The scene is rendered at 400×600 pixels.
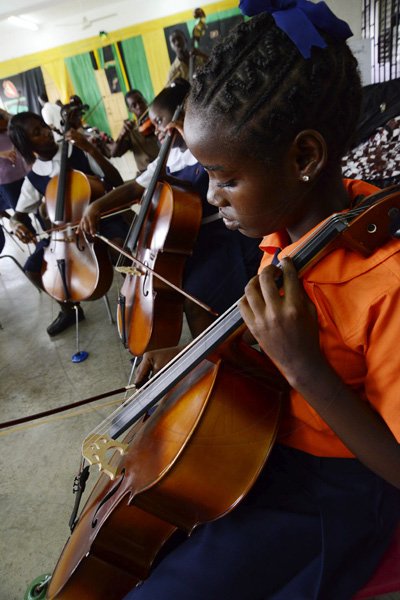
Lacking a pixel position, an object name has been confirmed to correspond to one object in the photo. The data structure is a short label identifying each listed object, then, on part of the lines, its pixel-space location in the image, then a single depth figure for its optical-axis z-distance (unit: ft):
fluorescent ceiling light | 22.45
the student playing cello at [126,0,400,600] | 1.73
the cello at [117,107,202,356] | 5.04
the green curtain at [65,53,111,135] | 24.24
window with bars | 10.04
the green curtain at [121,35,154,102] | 23.31
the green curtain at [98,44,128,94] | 23.57
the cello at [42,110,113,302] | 6.50
